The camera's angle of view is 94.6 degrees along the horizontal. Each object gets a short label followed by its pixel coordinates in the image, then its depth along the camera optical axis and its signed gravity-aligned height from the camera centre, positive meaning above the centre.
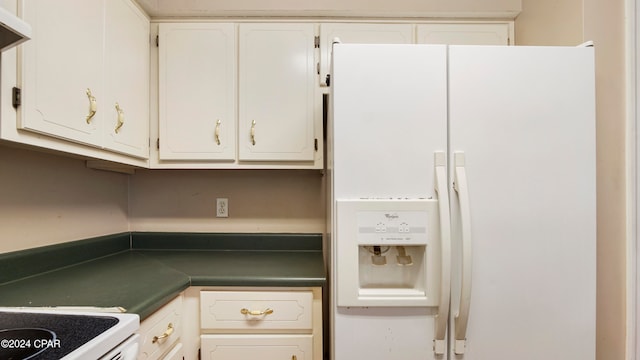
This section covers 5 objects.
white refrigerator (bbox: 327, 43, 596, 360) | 1.01 -0.04
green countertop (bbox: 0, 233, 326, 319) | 0.97 -0.38
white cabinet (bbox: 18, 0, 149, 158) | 0.88 +0.38
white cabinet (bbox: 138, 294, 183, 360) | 0.93 -0.52
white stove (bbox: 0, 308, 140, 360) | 0.57 -0.33
